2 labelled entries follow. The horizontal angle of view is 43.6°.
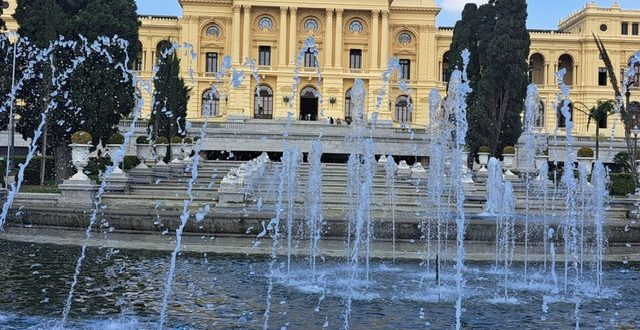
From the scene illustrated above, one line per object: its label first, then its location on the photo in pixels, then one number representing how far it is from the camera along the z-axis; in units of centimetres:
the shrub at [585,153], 2778
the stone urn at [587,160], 2786
